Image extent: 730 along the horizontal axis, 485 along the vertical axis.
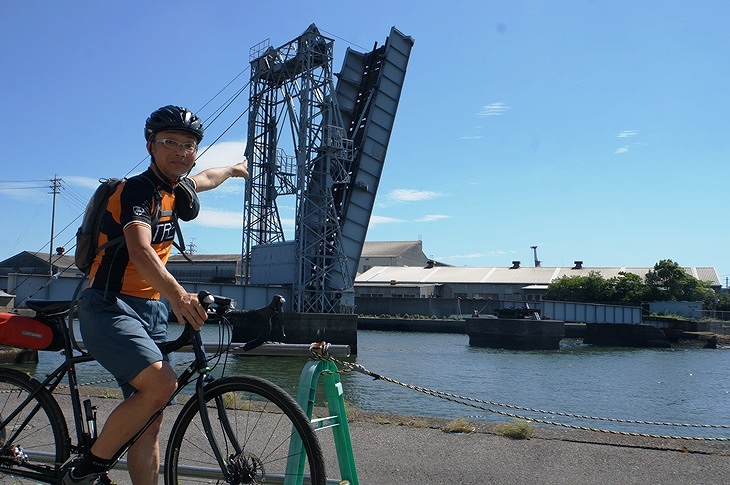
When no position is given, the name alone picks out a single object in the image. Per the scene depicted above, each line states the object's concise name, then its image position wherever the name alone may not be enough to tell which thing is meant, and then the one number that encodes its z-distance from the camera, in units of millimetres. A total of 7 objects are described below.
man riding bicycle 2443
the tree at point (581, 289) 61062
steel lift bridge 29922
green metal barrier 2749
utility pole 76812
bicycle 2438
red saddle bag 2848
